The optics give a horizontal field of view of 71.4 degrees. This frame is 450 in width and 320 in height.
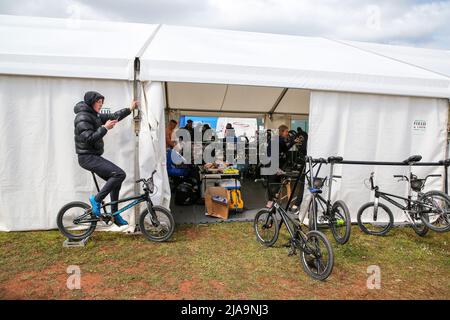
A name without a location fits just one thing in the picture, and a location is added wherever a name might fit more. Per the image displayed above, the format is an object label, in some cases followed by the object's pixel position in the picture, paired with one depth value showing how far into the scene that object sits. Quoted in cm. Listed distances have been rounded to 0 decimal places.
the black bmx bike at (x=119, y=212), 419
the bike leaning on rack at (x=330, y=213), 389
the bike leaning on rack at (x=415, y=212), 416
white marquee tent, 441
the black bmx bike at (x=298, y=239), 332
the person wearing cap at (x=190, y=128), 918
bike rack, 422
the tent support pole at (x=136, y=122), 446
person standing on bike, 396
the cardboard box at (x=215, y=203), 561
